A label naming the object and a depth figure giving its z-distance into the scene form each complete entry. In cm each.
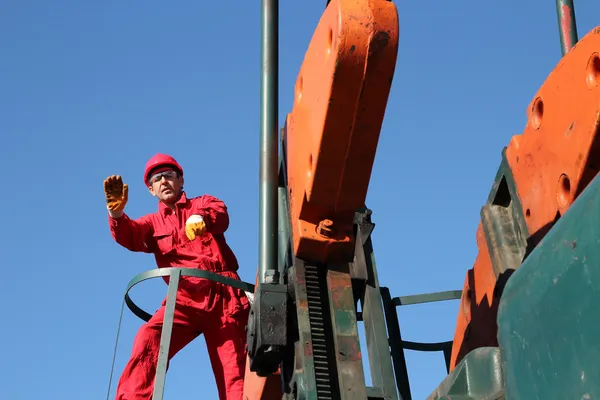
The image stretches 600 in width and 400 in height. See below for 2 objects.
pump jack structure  366
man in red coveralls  695
